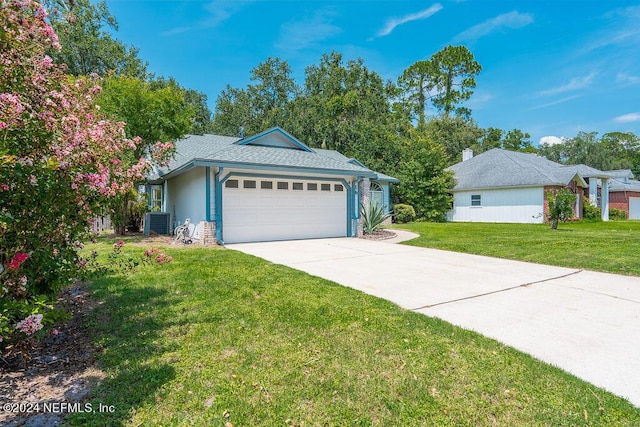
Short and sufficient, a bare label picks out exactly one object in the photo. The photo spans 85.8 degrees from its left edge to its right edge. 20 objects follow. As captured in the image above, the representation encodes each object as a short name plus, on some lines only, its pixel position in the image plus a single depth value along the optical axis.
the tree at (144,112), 12.05
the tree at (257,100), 34.12
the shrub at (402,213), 21.27
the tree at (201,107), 34.53
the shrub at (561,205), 14.58
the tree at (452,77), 40.91
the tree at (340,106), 30.30
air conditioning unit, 13.77
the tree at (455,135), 39.06
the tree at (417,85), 41.59
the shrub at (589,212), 22.80
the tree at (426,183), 22.39
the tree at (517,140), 46.41
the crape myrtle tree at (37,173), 2.37
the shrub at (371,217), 13.84
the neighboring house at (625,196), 27.97
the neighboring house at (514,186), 20.75
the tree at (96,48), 22.48
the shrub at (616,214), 26.53
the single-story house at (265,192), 10.79
